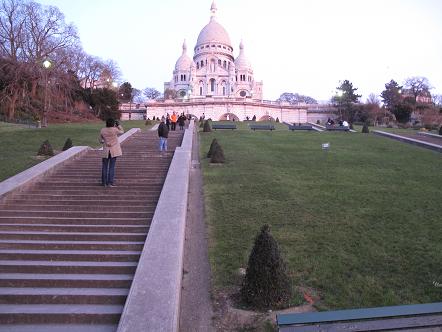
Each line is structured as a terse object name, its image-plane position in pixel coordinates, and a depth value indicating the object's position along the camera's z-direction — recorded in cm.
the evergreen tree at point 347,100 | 6053
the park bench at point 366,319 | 424
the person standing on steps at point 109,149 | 969
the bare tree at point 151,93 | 10400
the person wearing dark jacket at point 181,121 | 2508
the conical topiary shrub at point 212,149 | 1557
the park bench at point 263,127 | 3109
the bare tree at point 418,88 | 6650
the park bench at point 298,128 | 3113
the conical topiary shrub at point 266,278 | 526
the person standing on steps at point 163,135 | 1525
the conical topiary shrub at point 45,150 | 1477
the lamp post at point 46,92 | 2850
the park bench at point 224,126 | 3011
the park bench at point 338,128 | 3056
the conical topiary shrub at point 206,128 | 2795
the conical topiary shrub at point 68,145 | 1574
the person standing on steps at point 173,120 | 2391
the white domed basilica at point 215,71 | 9112
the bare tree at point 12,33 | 3100
